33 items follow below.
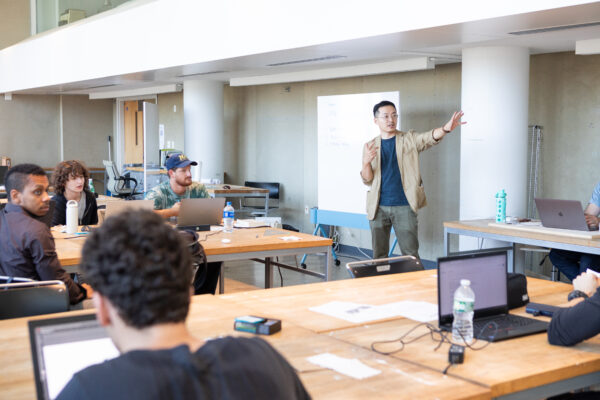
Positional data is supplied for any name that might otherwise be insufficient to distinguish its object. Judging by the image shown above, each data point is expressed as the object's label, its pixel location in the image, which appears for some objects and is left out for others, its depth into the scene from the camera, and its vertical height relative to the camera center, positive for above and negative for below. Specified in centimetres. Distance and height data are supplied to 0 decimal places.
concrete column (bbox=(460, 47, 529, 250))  588 +27
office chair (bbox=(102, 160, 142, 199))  1246 -51
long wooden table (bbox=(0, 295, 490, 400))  184 -63
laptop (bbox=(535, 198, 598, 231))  470 -41
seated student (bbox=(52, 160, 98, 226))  520 -29
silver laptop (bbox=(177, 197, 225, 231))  506 -43
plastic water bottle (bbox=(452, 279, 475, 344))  238 -57
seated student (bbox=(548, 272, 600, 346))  224 -56
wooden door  1529 +55
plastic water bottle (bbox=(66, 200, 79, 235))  493 -45
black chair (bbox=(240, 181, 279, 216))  1006 -55
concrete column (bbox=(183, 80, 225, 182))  1022 +48
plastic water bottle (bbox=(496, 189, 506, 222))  541 -41
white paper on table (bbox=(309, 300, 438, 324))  266 -63
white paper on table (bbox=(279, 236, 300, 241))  485 -59
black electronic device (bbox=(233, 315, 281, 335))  237 -60
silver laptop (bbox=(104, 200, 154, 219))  481 -35
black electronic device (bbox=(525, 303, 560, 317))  274 -62
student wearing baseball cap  536 -25
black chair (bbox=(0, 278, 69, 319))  272 -58
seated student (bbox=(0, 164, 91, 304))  333 -46
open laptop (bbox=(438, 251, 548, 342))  246 -53
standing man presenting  595 -21
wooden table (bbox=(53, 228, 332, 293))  441 -60
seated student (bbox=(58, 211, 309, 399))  110 -29
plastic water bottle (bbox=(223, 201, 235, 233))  516 -48
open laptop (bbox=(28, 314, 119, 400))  149 -45
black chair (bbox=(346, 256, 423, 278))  354 -60
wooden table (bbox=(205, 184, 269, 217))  887 -47
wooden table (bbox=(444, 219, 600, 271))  453 -58
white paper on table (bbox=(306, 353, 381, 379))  199 -63
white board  737 +11
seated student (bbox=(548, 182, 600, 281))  485 -76
